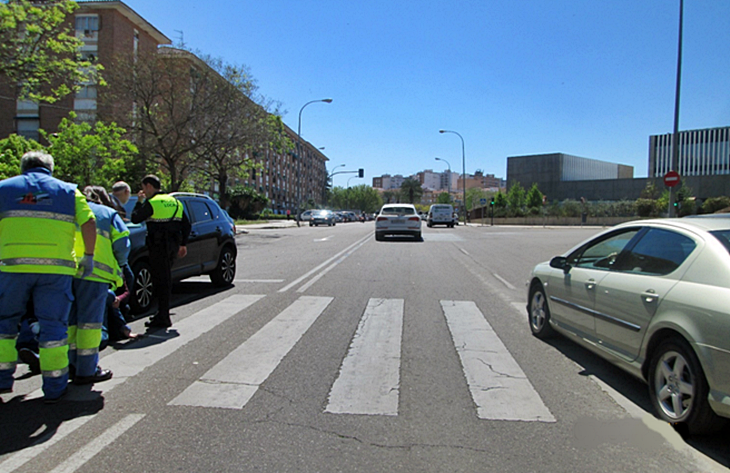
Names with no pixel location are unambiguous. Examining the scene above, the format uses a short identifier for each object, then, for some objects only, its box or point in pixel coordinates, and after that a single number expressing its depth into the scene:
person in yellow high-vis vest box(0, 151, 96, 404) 3.71
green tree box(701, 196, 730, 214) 49.50
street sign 15.48
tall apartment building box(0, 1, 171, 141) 41.22
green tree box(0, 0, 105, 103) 19.01
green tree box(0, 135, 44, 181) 23.53
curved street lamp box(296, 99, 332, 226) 46.60
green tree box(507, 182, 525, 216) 78.19
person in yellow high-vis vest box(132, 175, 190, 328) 6.22
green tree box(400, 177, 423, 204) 108.69
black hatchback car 7.05
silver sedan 3.08
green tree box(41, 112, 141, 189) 26.69
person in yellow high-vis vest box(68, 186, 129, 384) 4.20
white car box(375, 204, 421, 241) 23.44
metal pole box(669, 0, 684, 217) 16.08
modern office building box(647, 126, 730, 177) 91.31
